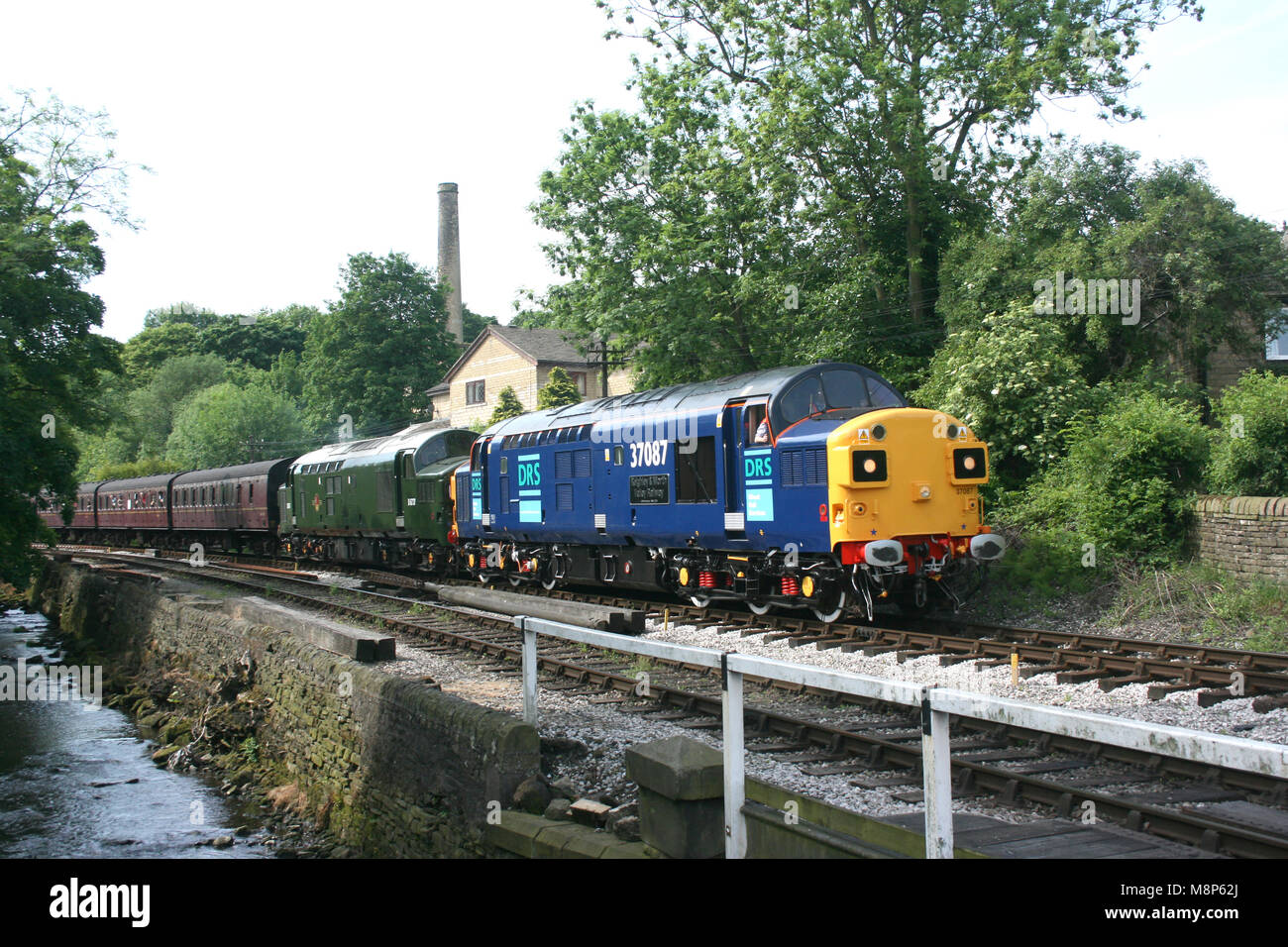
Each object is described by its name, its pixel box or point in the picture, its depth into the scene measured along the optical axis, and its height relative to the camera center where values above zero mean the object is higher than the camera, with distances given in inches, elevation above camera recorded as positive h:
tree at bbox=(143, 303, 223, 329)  3860.7 +722.0
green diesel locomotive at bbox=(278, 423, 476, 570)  925.8 -5.7
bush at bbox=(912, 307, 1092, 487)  701.3 +58.9
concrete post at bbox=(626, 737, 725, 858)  203.2 -64.6
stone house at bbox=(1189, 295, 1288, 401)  888.9 +91.6
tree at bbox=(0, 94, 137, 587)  840.9 +153.8
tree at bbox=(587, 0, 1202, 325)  851.4 +334.6
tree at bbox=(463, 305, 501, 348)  3316.9 +566.2
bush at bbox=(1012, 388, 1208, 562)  583.8 -3.8
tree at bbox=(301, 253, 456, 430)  2197.3 +324.6
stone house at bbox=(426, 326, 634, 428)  1932.8 +234.8
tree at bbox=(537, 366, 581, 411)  1565.0 +147.4
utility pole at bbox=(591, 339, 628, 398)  1037.1 +137.0
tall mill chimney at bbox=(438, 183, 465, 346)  2591.0 +654.2
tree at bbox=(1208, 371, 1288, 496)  547.5 +14.2
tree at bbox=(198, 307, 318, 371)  3307.1 +517.0
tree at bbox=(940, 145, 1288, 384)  749.3 +164.6
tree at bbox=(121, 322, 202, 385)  3186.5 +488.5
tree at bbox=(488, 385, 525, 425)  1673.2 +143.9
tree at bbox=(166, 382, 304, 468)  2167.8 +144.4
